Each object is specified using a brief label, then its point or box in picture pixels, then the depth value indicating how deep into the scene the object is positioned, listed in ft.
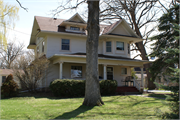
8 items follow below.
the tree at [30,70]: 46.16
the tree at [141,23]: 80.46
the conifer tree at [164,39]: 49.24
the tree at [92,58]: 28.43
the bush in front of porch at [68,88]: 43.24
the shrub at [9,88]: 41.09
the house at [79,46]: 56.49
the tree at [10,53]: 123.85
